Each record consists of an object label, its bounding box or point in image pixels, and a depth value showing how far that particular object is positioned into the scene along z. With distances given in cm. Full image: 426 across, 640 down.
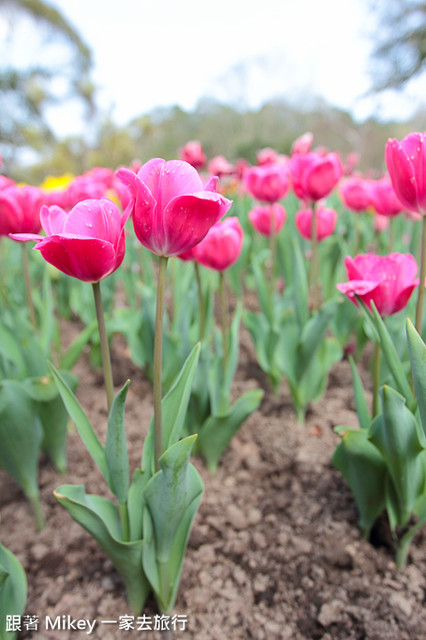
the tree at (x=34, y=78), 2261
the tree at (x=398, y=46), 2166
